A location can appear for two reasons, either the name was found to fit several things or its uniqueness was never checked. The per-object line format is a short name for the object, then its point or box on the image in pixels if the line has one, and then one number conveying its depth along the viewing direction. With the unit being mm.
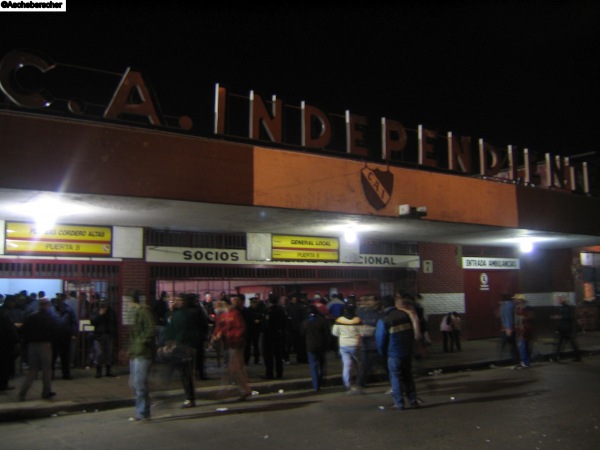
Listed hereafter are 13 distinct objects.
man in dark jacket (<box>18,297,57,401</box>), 10016
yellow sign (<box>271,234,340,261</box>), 16641
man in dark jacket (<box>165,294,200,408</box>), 9555
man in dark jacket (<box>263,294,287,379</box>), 12289
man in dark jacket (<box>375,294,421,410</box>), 9125
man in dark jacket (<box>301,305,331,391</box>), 11133
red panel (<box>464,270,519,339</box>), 21094
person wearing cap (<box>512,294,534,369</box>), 14312
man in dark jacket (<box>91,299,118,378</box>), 12312
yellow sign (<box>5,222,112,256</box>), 12906
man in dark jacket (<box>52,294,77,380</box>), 12078
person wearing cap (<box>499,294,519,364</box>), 14406
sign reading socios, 14797
